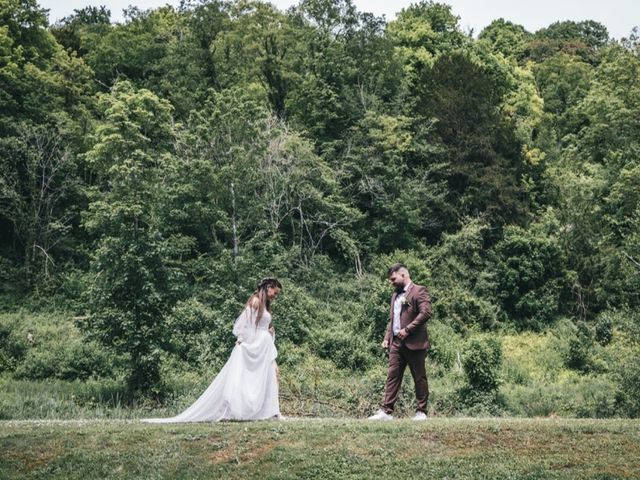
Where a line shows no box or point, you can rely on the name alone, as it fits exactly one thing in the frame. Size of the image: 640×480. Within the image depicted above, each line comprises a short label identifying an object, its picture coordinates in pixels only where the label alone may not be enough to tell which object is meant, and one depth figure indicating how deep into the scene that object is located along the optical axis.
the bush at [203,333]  30.50
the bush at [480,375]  27.20
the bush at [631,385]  23.88
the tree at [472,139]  45.41
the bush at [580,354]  35.22
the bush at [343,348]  35.06
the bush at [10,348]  33.72
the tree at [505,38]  63.34
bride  12.49
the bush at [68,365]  32.97
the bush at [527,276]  42.00
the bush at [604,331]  38.09
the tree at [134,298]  25.05
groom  12.42
